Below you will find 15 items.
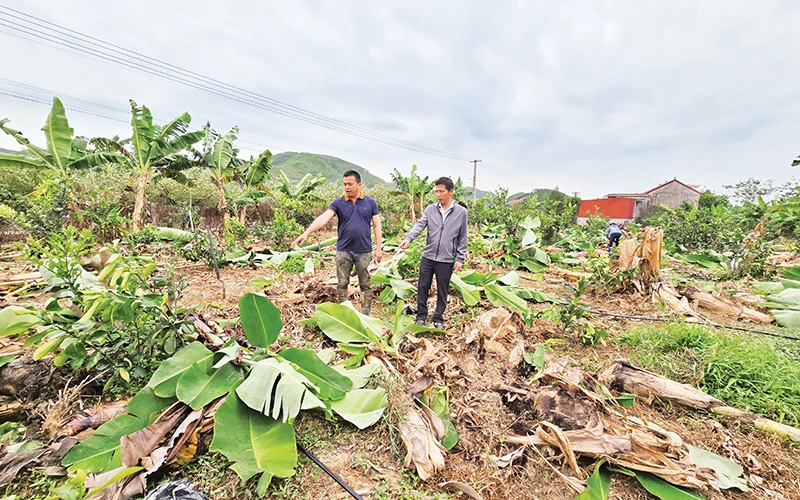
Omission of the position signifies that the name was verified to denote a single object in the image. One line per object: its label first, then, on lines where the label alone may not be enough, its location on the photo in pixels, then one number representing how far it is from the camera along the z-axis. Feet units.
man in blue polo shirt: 12.60
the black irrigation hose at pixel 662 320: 12.15
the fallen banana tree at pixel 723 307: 14.24
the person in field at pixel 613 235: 29.68
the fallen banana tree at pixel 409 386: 6.38
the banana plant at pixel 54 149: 23.36
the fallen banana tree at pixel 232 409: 5.55
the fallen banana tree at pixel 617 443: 5.95
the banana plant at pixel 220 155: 32.37
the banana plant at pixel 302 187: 38.77
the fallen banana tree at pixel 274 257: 22.16
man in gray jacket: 12.09
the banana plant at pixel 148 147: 26.30
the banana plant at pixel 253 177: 34.81
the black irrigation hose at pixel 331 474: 5.54
